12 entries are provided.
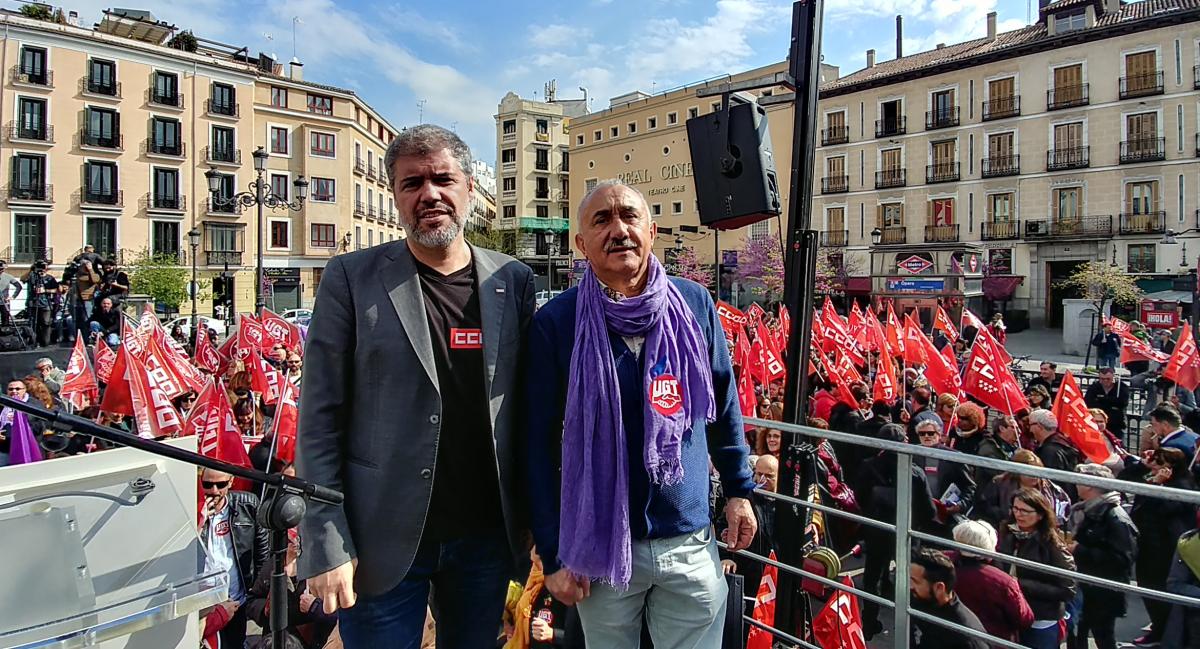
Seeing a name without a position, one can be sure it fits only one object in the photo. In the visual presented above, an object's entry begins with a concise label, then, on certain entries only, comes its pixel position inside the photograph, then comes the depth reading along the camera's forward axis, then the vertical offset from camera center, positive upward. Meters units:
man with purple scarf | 2.01 -0.35
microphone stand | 1.42 -0.42
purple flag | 5.04 -0.88
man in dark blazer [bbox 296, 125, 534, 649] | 1.96 -0.28
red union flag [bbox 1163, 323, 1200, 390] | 8.41 -0.53
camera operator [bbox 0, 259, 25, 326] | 13.77 +0.46
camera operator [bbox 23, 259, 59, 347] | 13.67 +0.38
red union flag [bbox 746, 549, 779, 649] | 3.37 -1.37
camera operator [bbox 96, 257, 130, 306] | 13.60 +0.69
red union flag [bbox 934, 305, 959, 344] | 11.90 -0.10
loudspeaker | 3.21 +0.70
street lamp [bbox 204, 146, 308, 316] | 15.96 +3.11
